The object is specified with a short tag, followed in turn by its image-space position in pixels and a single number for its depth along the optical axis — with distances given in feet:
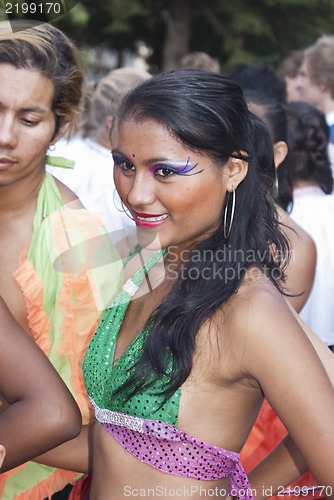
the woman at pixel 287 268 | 7.00
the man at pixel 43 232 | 6.84
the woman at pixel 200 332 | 5.95
